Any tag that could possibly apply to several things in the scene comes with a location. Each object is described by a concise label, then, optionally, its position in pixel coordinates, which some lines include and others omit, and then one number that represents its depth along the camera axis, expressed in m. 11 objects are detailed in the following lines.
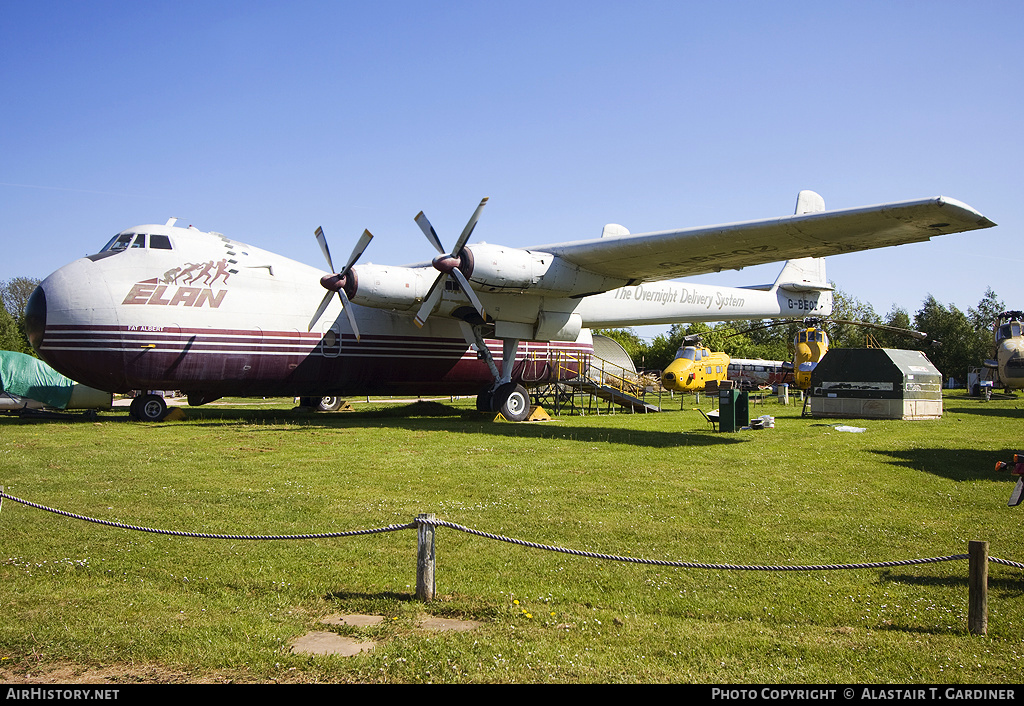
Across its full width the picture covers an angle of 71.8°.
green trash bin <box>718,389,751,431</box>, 18.50
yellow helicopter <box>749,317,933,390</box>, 34.22
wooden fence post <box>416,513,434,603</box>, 5.64
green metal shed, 22.22
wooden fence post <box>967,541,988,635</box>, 4.88
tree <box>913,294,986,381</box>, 68.81
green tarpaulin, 26.67
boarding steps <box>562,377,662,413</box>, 26.77
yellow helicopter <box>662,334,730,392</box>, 30.80
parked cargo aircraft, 18.73
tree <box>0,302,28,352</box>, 56.16
